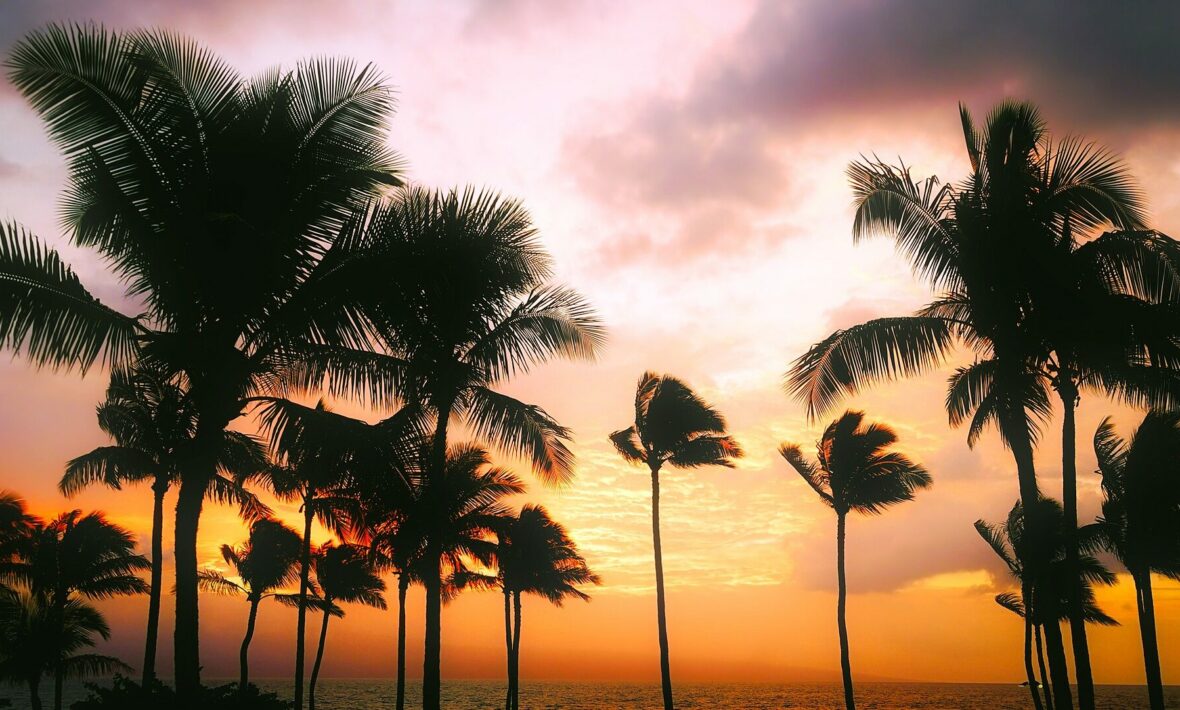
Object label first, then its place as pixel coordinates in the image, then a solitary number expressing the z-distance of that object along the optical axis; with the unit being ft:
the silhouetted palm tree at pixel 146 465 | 79.77
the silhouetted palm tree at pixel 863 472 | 101.50
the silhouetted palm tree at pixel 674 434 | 99.40
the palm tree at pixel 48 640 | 75.97
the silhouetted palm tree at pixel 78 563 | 108.37
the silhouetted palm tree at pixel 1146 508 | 82.07
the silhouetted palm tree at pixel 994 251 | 44.50
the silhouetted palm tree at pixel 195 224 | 31.73
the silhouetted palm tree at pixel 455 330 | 35.45
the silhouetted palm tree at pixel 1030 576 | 112.16
